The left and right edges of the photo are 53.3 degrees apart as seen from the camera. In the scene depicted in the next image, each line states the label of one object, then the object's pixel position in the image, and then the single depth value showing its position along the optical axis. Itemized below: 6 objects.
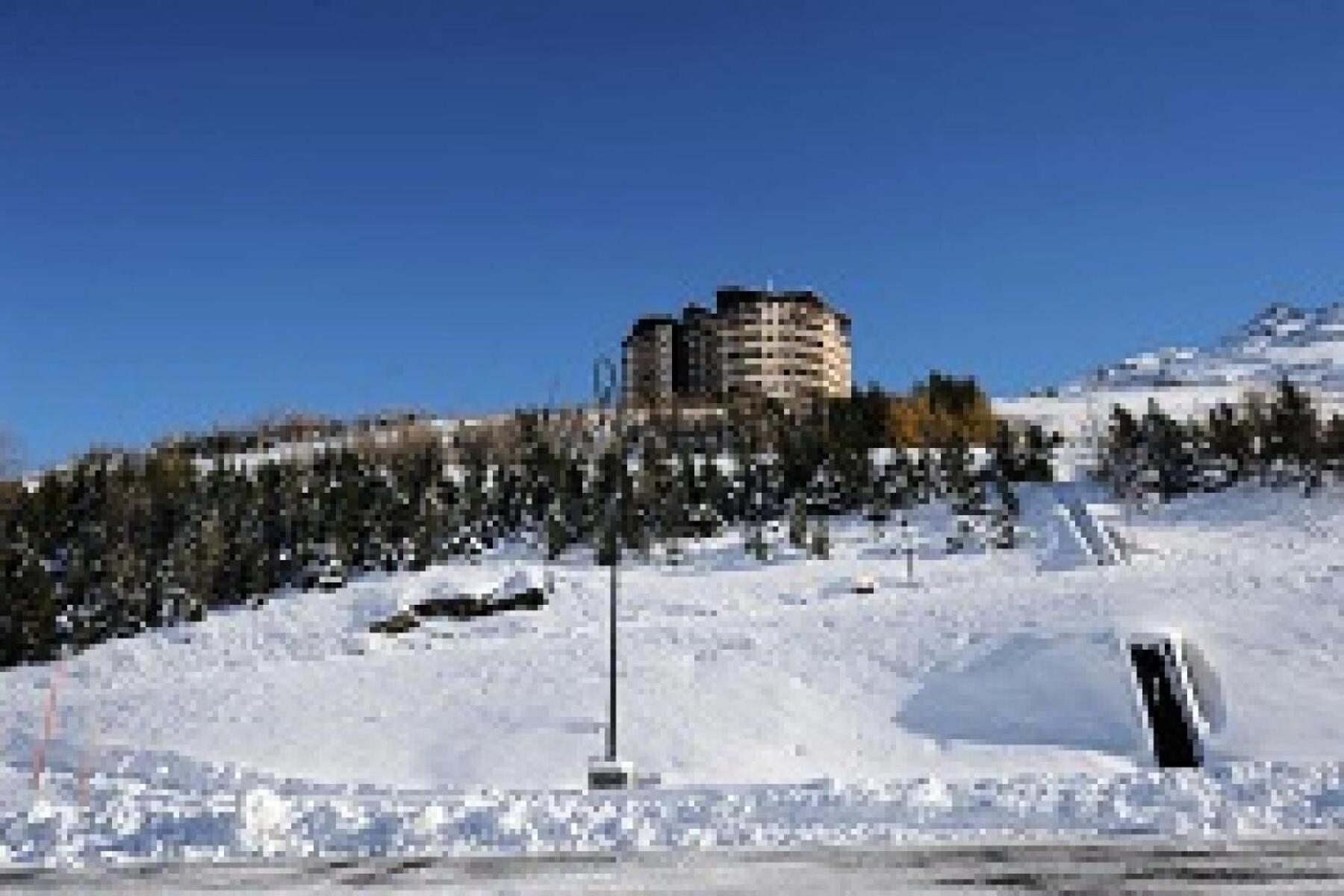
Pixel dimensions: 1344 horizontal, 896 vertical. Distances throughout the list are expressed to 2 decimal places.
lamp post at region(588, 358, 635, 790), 20.66
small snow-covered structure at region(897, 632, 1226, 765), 32.28
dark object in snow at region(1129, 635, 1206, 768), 30.86
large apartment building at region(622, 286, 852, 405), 165.75
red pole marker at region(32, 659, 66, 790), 27.22
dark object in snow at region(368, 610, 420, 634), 53.31
